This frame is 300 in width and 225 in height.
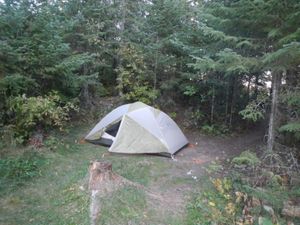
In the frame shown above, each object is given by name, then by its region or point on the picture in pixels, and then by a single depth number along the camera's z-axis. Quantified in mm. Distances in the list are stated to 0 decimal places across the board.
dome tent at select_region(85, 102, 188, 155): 7758
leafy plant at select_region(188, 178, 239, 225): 4961
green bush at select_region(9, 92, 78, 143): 7368
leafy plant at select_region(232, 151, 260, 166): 5683
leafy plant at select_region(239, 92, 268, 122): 6555
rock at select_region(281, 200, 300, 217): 4996
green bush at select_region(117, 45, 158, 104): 11078
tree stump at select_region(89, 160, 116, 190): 5104
